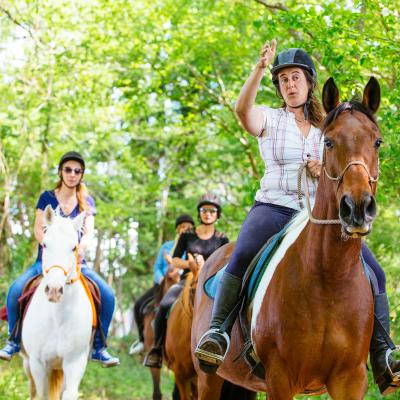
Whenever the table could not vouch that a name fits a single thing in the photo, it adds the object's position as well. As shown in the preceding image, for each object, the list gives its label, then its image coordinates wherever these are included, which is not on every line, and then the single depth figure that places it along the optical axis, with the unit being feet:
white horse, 27.17
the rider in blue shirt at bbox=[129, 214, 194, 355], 48.71
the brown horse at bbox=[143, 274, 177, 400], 44.32
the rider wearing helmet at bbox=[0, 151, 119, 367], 29.89
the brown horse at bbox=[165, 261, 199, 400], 33.83
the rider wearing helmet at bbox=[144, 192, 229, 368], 34.58
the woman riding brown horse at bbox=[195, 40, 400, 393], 19.53
